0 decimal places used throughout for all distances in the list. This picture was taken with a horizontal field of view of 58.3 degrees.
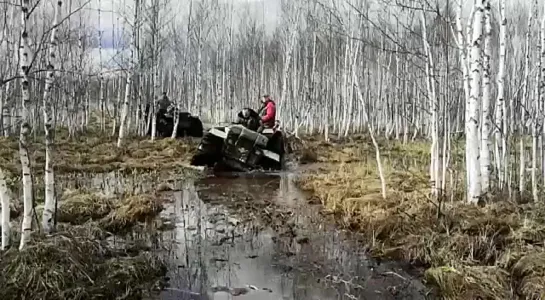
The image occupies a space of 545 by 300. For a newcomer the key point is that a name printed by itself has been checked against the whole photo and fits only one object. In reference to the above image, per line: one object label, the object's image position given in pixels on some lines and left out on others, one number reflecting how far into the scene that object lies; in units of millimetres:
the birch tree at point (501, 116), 9219
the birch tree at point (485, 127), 8008
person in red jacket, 16670
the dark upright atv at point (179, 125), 23188
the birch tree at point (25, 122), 5379
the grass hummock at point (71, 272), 4812
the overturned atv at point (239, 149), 15438
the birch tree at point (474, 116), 7922
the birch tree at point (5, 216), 5430
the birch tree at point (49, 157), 6156
